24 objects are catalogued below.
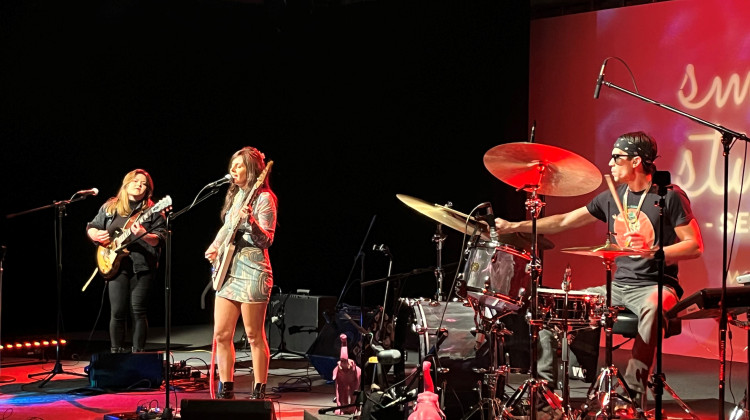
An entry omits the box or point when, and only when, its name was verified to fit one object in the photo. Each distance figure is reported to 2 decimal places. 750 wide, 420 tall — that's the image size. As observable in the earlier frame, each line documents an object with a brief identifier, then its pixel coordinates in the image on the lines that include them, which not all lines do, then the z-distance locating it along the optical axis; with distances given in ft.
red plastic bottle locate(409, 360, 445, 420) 15.67
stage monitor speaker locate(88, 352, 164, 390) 22.35
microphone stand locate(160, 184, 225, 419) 16.29
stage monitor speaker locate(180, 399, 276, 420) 14.17
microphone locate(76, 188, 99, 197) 24.33
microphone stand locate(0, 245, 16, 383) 23.99
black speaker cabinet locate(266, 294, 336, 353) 27.53
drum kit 15.76
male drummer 17.10
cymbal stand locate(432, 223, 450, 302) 20.22
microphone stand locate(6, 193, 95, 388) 24.39
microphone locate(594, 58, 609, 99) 15.56
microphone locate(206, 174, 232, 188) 17.30
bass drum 18.17
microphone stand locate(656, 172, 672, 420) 14.17
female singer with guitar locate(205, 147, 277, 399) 18.26
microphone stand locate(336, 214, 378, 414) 18.03
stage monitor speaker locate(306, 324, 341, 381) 23.69
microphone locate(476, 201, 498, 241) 17.34
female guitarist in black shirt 23.94
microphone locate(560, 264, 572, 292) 15.65
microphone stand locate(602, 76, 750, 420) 14.42
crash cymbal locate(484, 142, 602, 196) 15.60
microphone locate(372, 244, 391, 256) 21.09
